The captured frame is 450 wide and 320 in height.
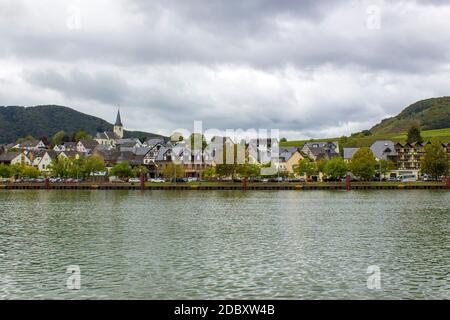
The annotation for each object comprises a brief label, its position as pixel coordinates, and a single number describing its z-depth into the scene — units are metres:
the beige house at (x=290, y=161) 197.12
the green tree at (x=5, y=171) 187.12
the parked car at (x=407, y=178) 169.73
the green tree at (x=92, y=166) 182.62
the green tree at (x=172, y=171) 170.50
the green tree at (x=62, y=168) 183.99
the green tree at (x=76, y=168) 182.00
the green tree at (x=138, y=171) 183.12
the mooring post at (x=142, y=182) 151.50
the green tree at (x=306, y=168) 174.50
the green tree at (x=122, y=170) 177.12
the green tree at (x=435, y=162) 161.38
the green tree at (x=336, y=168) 162.00
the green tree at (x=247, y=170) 163.50
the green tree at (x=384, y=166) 174.62
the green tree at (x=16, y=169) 190.12
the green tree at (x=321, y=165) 173.93
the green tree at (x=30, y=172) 189.88
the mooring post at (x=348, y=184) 144.54
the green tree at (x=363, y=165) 157.38
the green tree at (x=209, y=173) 172.77
